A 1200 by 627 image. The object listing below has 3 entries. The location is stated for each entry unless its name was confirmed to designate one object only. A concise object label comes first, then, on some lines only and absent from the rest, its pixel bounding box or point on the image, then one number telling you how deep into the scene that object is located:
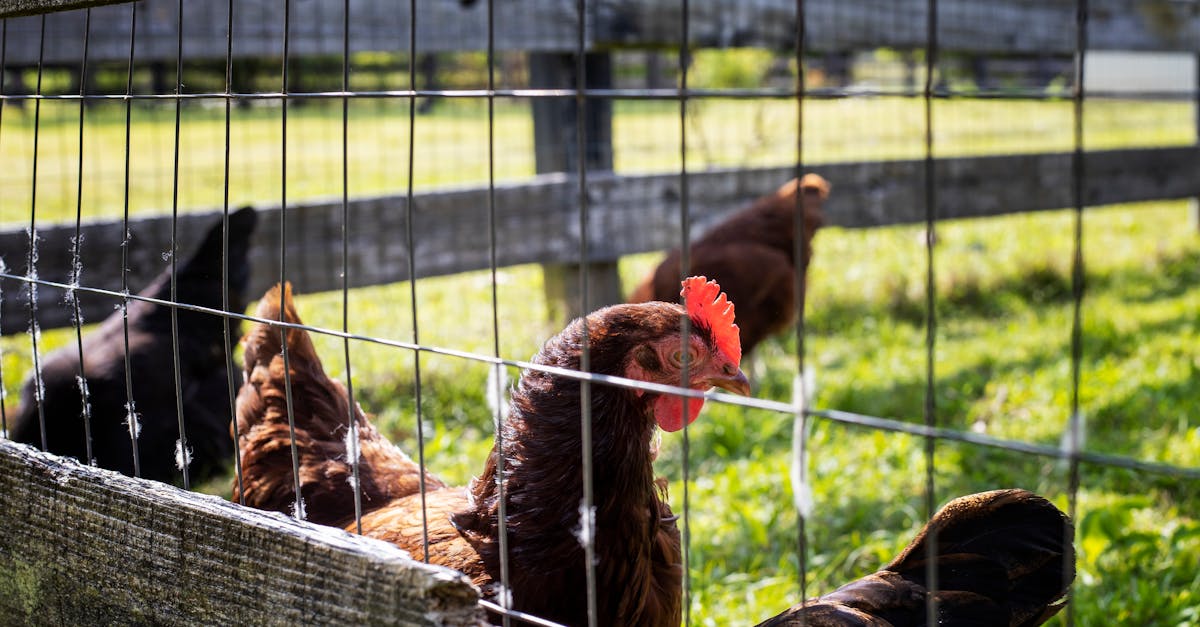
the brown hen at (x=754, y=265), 1.76
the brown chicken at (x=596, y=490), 0.71
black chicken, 1.19
